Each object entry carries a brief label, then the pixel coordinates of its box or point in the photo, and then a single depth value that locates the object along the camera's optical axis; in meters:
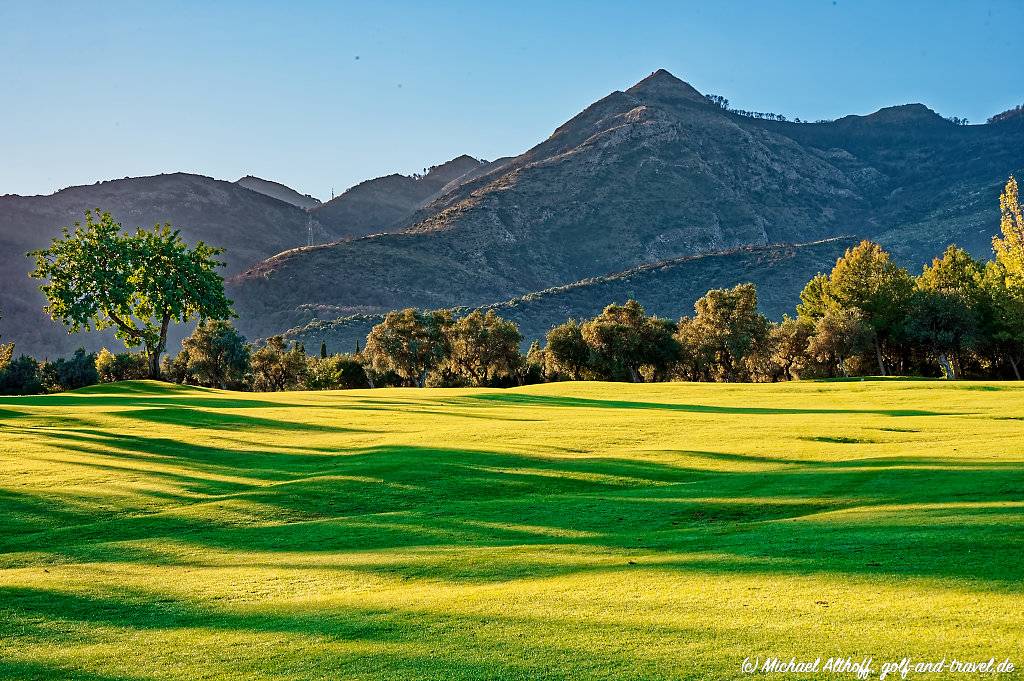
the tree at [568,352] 96.12
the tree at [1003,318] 72.12
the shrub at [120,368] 95.56
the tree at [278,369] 99.88
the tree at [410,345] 95.75
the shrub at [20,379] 78.81
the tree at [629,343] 92.25
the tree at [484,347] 99.19
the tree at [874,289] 82.88
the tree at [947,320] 77.06
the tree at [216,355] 89.88
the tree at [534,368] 101.57
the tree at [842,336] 80.06
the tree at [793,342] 90.50
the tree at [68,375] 88.00
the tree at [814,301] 93.25
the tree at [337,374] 96.75
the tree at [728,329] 91.88
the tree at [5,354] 77.81
